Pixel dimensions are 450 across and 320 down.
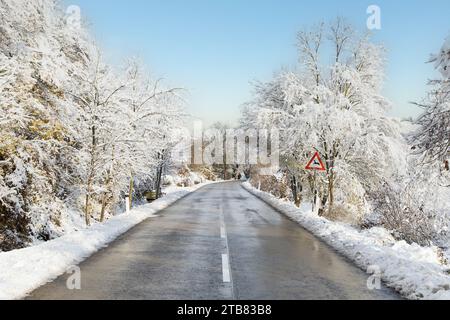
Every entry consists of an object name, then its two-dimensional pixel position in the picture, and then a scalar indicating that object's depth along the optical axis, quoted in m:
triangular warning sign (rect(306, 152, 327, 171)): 19.05
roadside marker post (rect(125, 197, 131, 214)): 21.31
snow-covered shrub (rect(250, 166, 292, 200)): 34.88
